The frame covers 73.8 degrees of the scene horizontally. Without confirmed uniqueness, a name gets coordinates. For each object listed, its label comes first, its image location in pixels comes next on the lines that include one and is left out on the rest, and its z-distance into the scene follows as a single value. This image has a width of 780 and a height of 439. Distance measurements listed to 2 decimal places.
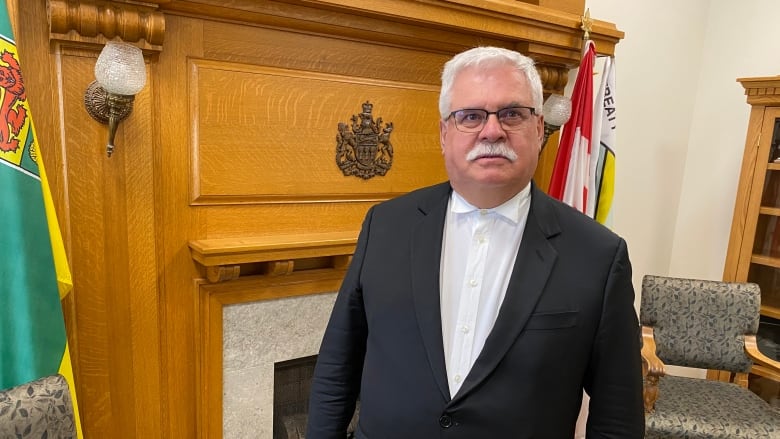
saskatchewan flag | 1.22
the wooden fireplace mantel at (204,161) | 1.47
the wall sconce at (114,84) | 1.36
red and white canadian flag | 2.27
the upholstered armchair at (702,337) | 2.24
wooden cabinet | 2.58
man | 1.01
